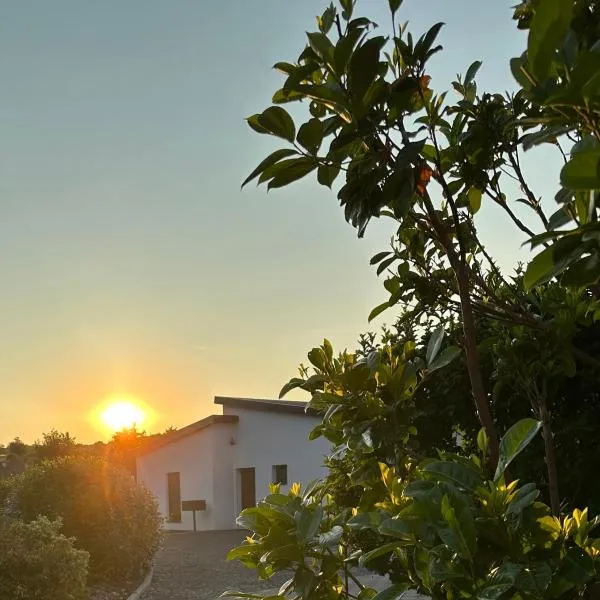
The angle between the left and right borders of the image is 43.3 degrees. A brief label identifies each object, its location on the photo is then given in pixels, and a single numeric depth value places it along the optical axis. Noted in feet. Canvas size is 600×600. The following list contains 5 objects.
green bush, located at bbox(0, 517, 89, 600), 29.89
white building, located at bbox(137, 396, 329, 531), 72.13
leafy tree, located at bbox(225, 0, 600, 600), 4.25
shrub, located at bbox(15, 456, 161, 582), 40.09
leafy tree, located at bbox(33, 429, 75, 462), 65.36
